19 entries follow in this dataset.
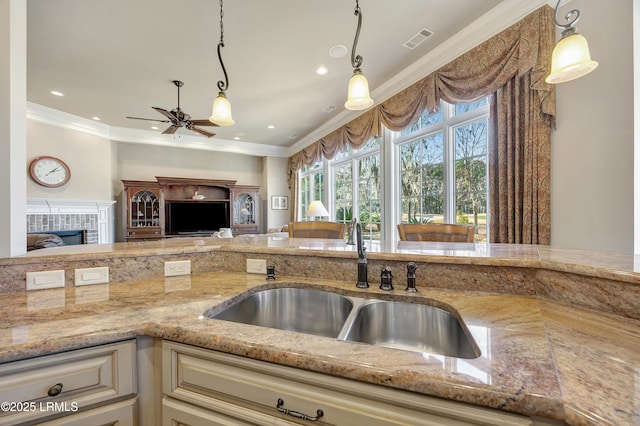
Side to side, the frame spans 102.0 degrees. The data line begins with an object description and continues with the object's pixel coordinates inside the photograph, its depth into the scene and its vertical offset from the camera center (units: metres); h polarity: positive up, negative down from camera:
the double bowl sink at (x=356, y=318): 0.92 -0.44
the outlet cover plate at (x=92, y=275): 1.18 -0.30
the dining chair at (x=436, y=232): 1.88 -0.17
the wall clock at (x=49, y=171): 4.11 +0.67
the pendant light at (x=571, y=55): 1.19 +0.73
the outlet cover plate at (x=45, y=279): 1.12 -0.30
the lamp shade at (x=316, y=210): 4.38 +0.02
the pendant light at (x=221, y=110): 1.94 +0.76
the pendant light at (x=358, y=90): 1.63 +0.77
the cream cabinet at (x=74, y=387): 0.67 -0.48
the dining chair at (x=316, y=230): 2.53 -0.19
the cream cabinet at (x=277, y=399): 0.53 -0.45
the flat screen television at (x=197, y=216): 5.65 -0.11
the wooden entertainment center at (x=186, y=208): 5.18 +0.08
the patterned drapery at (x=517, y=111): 1.97 +0.80
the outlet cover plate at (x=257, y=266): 1.39 -0.30
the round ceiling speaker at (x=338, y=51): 2.70 +1.71
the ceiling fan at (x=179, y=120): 3.36 +1.23
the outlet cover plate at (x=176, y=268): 1.36 -0.30
